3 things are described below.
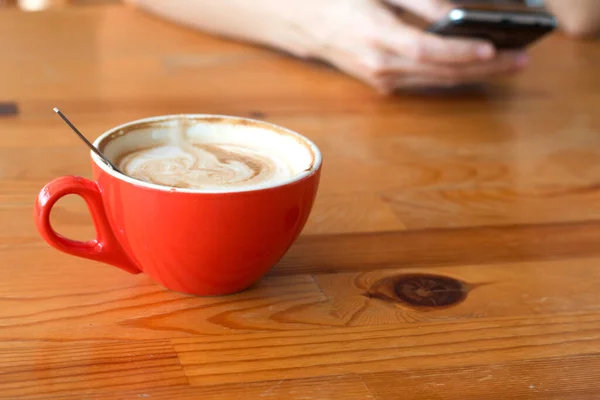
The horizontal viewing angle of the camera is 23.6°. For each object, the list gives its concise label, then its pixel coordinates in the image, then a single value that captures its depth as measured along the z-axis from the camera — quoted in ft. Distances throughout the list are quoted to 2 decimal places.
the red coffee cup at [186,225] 1.99
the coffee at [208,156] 2.11
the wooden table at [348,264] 1.95
